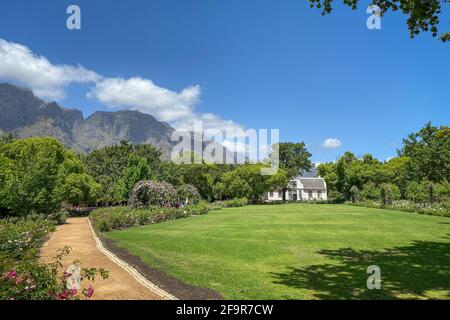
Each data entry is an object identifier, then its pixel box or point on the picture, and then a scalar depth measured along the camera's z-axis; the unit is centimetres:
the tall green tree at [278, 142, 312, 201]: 8894
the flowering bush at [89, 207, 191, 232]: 2430
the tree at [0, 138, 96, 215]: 2166
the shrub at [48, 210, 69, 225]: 2874
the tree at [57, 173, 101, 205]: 3975
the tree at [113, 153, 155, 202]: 4794
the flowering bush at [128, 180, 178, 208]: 3375
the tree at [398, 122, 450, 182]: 4650
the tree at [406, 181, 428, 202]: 4553
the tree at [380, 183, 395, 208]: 4799
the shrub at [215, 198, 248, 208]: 5595
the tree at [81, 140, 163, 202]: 5581
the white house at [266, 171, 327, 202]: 9800
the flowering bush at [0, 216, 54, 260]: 1238
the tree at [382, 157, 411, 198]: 5725
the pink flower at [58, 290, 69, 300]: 618
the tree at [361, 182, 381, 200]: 5748
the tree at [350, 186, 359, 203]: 6062
